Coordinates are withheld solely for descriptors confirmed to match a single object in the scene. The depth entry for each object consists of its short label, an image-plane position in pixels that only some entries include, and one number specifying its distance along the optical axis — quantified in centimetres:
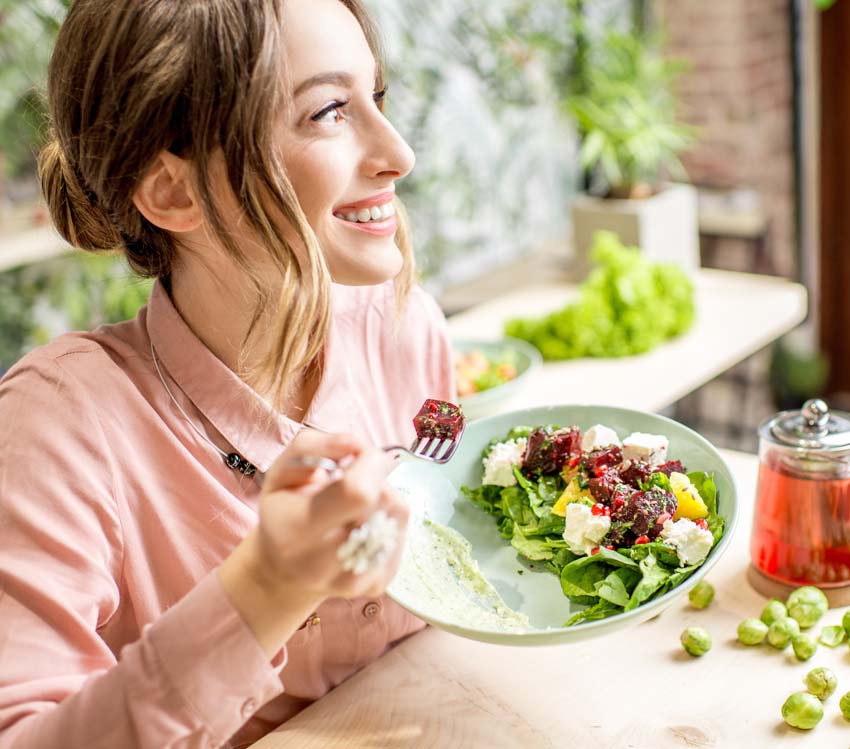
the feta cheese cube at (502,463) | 126
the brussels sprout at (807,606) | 114
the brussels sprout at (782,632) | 111
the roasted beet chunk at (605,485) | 115
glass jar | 116
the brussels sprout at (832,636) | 112
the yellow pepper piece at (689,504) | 111
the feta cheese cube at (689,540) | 105
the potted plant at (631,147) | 272
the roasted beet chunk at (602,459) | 120
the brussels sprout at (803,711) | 98
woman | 84
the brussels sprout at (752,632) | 113
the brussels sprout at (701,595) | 121
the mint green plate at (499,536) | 96
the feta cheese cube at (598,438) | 123
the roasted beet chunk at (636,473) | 116
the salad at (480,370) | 204
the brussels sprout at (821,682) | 102
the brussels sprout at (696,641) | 112
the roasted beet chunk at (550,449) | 125
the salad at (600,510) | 105
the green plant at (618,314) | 232
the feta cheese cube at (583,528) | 111
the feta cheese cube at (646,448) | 119
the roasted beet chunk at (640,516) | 109
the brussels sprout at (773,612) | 114
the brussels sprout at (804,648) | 109
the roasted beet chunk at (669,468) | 117
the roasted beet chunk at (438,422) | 112
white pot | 268
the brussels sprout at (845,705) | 99
